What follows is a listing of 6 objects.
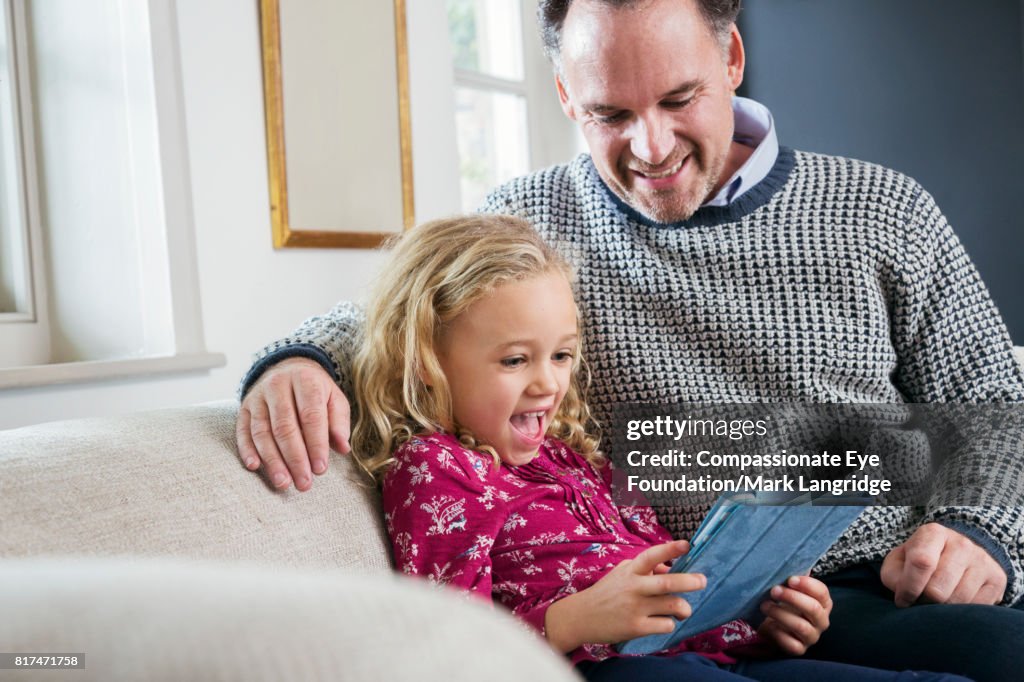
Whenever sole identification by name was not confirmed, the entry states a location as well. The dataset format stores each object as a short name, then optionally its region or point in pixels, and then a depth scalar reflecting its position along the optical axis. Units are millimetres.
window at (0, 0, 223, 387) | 2225
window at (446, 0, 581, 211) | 3811
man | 1495
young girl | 1129
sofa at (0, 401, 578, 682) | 360
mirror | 2705
